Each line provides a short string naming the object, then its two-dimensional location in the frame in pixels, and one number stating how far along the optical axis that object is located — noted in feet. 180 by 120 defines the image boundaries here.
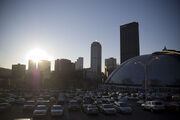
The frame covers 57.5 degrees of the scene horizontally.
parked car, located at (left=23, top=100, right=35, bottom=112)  83.65
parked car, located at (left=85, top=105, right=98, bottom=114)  76.13
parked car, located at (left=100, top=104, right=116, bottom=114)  74.54
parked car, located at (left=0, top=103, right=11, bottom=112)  82.96
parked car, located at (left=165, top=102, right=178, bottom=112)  81.96
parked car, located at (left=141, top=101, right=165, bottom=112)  79.44
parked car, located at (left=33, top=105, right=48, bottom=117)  67.92
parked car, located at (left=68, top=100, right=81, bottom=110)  87.73
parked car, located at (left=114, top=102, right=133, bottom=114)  77.03
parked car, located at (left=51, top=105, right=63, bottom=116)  69.87
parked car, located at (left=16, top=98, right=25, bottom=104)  119.03
